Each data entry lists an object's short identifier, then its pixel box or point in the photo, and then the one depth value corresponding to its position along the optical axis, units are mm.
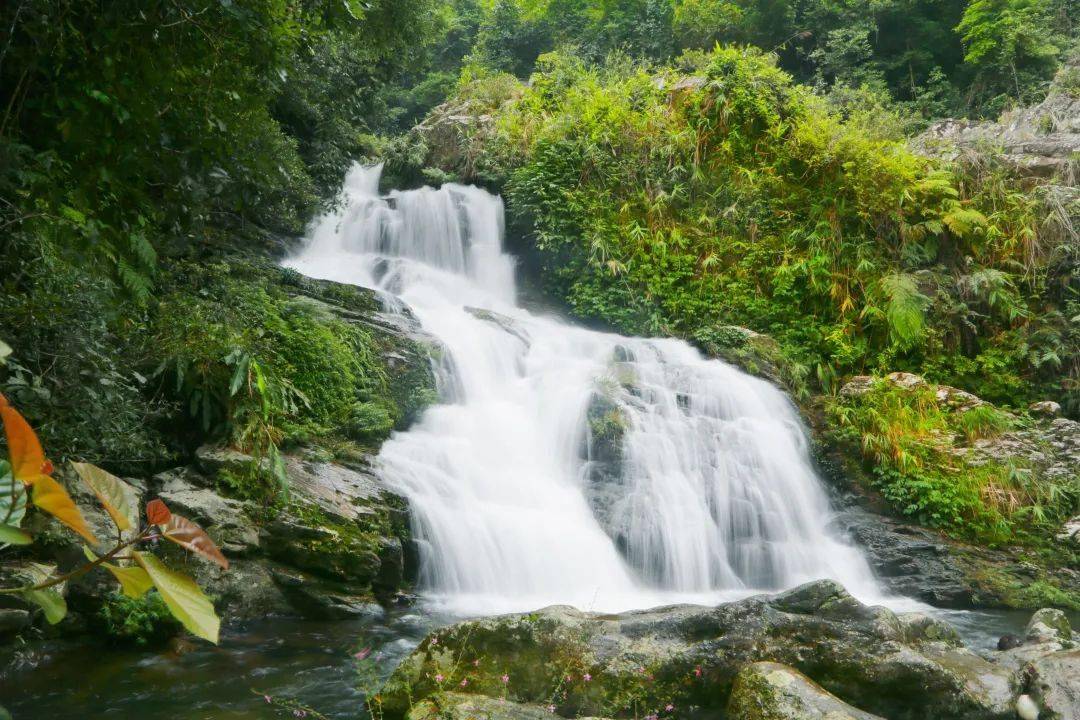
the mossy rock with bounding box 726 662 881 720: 3176
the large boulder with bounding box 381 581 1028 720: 3658
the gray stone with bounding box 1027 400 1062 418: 9812
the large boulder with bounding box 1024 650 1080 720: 3348
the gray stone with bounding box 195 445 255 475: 6238
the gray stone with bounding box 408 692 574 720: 3244
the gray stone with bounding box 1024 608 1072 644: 4848
